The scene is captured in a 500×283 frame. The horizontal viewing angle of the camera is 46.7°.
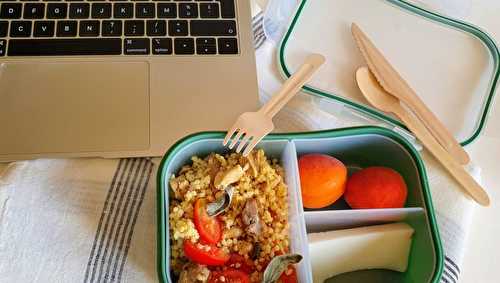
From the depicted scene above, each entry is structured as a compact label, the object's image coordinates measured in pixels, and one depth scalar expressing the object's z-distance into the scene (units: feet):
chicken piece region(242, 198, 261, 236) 1.61
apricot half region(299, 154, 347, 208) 1.72
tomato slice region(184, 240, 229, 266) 1.56
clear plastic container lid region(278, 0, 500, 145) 2.06
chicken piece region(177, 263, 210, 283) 1.51
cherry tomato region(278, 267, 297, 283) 1.57
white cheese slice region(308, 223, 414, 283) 1.65
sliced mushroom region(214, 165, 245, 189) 1.64
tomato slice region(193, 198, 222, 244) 1.59
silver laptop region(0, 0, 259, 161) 1.85
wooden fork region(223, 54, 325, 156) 1.66
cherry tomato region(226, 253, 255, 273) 1.60
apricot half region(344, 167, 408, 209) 1.73
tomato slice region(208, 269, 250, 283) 1.54
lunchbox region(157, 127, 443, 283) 1.57
